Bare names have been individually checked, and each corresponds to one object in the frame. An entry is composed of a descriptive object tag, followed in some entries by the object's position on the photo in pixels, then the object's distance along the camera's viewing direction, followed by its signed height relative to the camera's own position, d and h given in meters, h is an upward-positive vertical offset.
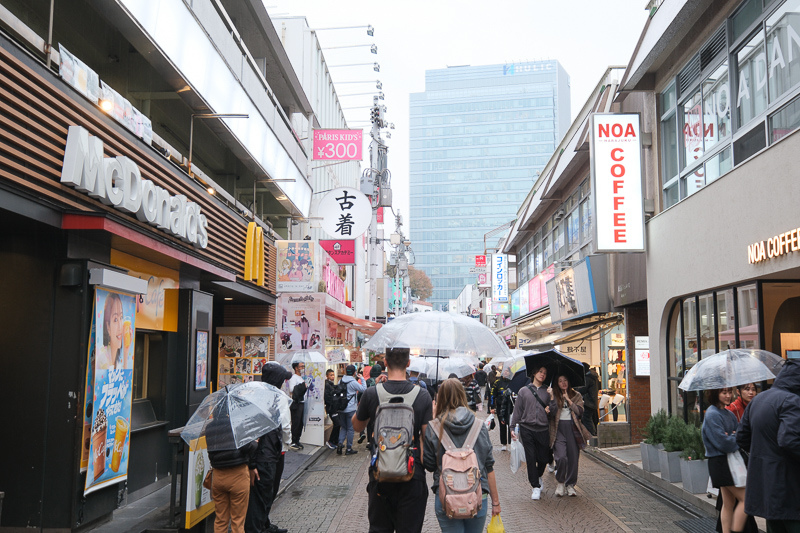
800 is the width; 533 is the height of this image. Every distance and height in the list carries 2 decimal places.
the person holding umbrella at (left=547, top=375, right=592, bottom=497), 10.37 -1.29
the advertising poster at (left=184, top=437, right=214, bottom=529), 7.23 -1.48
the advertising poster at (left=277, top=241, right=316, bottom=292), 18.72 +2.00
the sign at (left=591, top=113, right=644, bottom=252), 14.03 +3.14
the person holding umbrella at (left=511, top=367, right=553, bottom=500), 10.36 -1.19
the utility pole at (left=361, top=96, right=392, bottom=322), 27.66 +6.41
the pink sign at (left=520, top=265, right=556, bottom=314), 25.14 +2.16
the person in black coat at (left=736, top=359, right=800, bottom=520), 5.31 -0.79
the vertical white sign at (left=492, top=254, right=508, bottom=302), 44.97 +4.12
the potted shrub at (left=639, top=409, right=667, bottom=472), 11.49 -1.53
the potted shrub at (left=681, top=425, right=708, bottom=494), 9.74 -1.61
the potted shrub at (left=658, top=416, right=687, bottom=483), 10.64 -1.58
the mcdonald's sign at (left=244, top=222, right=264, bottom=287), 15.54 +1.91
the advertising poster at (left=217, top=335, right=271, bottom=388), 17.53 -0.34
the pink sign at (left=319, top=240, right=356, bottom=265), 26.86 +3.40
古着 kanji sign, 22.55 +4.09
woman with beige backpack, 5.37 -0.90
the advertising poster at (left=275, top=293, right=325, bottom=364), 17.73 +0.51
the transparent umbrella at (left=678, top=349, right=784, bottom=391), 7.49 -0.25
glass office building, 172.50 +44.88
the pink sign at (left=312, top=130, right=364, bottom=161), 27.08 +7.47
